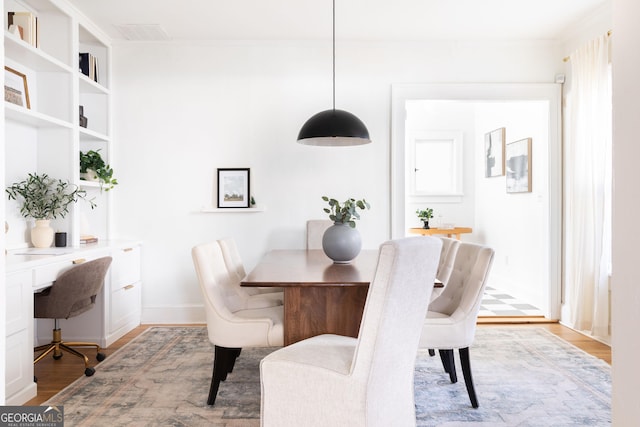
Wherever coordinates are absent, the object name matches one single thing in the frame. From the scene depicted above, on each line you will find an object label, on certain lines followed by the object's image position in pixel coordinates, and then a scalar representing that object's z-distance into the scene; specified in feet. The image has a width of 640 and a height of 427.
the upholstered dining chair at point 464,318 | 7.83
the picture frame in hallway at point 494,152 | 19.24
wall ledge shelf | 14.39
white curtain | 12.16
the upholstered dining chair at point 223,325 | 7.89
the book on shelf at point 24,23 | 10.52
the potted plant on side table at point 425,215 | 19.79
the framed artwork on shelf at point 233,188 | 14.48
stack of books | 12.48
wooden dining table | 7.57
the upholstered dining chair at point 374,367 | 5.34
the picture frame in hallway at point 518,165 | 16.67
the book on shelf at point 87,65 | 13.05
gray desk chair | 9.34
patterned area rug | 7.73
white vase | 11.21
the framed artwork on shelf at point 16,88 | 10.35
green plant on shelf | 13.29
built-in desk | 8.28
